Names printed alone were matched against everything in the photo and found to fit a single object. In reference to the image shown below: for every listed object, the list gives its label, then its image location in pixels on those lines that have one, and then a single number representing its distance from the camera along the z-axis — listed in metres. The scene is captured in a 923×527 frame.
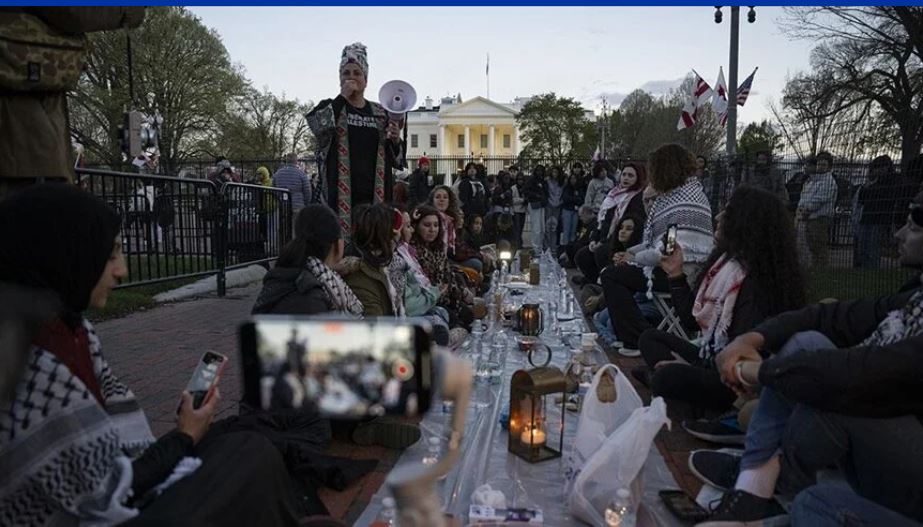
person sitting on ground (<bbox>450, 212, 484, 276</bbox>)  8.02
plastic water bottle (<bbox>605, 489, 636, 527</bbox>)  2.50
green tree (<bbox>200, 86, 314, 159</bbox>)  32.16
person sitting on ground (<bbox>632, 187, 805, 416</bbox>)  3.57
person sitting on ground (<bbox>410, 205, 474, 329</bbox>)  5.96
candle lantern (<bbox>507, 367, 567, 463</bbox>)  3.03
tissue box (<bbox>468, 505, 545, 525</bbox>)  2.49
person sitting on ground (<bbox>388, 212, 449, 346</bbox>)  4.77
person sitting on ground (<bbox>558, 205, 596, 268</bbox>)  10.69
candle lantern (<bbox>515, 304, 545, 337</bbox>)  5.33
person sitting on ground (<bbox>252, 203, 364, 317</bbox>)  3.21
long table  2.79
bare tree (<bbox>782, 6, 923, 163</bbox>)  17.59
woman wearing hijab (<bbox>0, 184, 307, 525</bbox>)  1.40
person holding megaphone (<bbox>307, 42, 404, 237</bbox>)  5.56
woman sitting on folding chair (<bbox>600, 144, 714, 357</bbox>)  5.37
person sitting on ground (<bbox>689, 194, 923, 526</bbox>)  2.10
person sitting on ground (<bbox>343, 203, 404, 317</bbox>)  4.05
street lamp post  13.34
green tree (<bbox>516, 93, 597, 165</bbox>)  55.00
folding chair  5.20
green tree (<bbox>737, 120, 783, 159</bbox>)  34.69
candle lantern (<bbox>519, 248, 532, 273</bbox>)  9.12
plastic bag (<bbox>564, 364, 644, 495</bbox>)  2.68
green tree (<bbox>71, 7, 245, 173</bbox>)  27.55
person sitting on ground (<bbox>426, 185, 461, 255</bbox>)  8.19
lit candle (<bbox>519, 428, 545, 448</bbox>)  3.18
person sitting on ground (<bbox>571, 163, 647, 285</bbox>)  7.42
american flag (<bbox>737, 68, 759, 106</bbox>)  15.66
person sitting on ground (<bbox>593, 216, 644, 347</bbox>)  7.07
